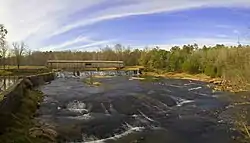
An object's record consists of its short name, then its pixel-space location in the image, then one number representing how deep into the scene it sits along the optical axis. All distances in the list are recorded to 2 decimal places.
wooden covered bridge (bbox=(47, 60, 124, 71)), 57.37
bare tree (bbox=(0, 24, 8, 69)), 26.73
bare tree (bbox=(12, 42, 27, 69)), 56.08
